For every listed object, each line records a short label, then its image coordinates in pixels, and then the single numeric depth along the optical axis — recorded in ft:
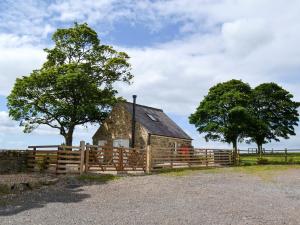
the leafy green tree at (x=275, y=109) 97.76
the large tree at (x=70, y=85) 63.99
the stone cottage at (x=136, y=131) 68.41
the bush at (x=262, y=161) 74.83
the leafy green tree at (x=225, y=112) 84.99
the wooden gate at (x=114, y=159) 44.68
